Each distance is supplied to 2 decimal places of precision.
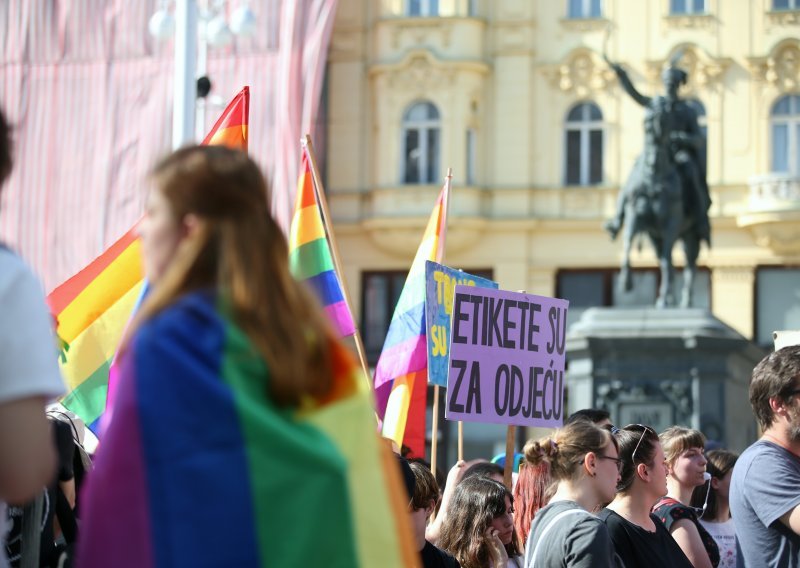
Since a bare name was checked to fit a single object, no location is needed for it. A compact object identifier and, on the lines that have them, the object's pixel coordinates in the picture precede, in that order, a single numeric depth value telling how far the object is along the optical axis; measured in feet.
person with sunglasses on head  23.84
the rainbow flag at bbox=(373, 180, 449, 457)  43.75
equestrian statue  80.41
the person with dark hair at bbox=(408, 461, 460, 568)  24.41
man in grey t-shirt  22.19
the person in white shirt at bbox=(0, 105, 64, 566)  11.93
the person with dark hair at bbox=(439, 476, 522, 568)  26.34
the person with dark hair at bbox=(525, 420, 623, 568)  21.79
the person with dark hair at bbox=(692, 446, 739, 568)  34.54
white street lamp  71.10
